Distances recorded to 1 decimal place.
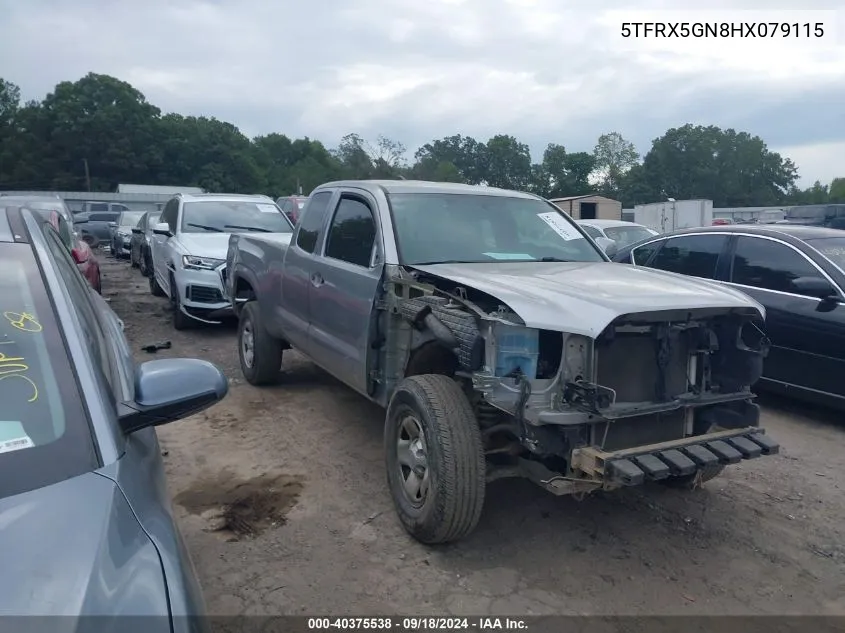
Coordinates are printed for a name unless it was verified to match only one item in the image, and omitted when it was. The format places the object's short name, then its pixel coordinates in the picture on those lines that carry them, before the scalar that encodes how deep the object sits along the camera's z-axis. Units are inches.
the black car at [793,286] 227.6
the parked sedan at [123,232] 857.5
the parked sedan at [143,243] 564.9
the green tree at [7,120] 2484.0
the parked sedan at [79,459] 62.9
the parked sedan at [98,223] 1092.0
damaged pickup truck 135.3
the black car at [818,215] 802.6
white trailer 1134.4
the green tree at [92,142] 2546.8
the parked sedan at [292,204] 723.4
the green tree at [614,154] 3265.3
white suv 354.6
